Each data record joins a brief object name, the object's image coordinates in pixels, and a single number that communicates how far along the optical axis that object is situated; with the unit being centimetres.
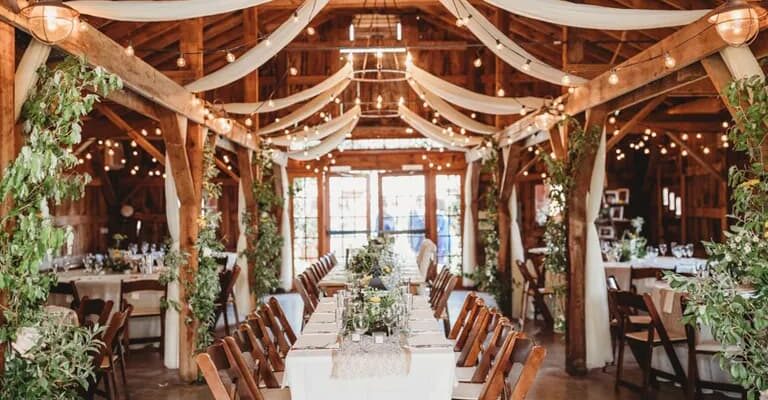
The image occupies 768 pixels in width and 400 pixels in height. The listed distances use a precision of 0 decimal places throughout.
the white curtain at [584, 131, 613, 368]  672
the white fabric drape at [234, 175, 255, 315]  1000
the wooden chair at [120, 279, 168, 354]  733
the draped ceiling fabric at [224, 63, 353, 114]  797
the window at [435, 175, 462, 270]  1417
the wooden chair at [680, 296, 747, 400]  546
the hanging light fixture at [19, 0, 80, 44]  332
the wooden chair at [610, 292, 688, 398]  566
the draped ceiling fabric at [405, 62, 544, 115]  769
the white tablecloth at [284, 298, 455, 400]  414
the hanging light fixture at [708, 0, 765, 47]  348
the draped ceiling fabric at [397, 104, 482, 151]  1079
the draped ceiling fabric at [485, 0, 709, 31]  427
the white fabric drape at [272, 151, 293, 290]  1231
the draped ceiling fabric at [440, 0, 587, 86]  578
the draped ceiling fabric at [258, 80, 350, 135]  949
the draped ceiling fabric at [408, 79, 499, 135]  945
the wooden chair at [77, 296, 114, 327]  604
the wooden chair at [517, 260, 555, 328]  881
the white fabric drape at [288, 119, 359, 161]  1139
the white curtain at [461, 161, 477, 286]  1335
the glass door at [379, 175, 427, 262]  1421
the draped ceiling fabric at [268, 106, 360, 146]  1030
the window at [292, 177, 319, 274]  1420
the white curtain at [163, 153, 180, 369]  684
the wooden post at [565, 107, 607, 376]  666
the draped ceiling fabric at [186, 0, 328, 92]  562
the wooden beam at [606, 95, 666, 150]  834
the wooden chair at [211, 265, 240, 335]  859
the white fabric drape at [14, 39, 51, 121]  338
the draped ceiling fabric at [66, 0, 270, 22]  395
